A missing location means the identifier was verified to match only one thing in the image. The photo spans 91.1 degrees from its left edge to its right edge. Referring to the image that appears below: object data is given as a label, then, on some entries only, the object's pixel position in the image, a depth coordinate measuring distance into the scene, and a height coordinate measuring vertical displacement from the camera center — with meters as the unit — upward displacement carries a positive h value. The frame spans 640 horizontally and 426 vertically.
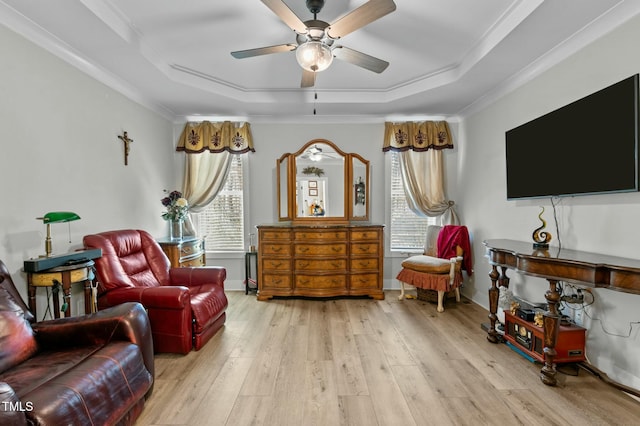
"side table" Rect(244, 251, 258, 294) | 4.55 -0.87
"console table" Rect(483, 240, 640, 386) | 1.84 -0.41
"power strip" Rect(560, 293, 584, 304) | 2.31 -0.67
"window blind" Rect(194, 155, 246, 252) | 4.81 -0.10
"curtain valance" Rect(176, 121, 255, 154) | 4.59 +1.06
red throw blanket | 4.05 -0.44
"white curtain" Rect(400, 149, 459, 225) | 4.61 +0.39
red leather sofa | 1.31 -0.79
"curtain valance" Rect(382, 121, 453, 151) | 4.56 +1.07
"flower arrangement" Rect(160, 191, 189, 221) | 3.98 +0.06
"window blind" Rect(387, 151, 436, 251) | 4.82 -0.27
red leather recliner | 2.64 -0.72
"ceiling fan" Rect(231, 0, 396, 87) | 1.94 +1.24
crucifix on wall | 3.51 +0.76
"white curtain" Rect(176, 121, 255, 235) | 4.59 +0.84
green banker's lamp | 2.28 -0.05
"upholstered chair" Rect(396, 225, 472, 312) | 3.81 -0.69
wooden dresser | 4.22 -0.67
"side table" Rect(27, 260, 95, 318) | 2.24 -0.49
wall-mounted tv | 2.05 +0.47
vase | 4.03 -0.22
